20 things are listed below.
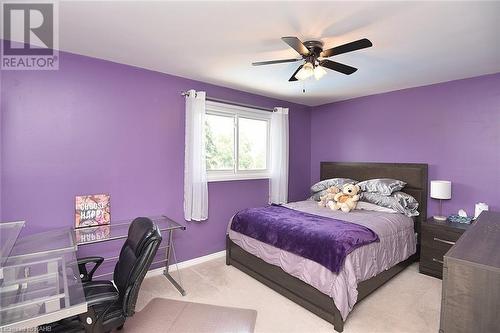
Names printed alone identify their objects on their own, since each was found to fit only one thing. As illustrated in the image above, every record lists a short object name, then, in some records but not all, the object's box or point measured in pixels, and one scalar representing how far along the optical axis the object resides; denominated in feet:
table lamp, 10.12
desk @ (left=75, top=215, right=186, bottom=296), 7.62
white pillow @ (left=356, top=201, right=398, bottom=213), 10.63
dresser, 3.83
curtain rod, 10.69
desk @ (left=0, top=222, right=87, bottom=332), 3.74
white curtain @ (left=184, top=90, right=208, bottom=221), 10.61
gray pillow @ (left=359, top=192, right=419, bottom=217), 10.62
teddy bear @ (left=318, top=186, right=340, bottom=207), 11.76
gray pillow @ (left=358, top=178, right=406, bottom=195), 11.16
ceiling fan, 6.52
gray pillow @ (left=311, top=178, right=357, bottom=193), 13.10
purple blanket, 7.12
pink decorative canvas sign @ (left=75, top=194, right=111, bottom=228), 8.44
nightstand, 9.44
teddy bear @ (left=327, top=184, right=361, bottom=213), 10.91
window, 11.80
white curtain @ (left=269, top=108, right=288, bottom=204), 13.55
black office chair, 4.90
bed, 7.07
